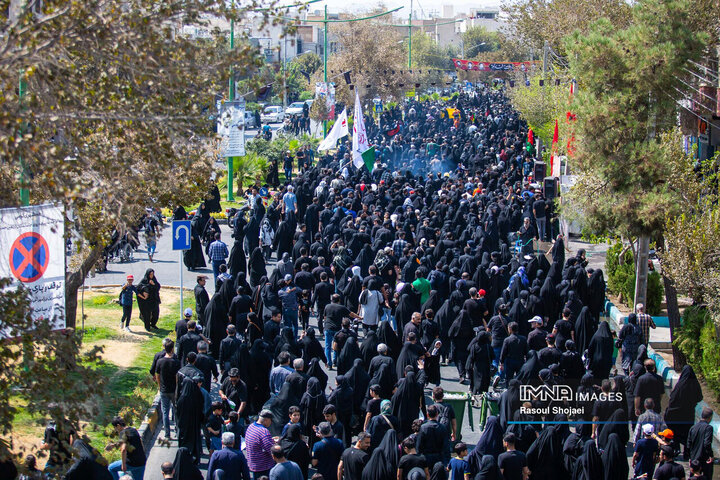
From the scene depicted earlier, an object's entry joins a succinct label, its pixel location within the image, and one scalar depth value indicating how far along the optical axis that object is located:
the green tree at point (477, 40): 116.62
